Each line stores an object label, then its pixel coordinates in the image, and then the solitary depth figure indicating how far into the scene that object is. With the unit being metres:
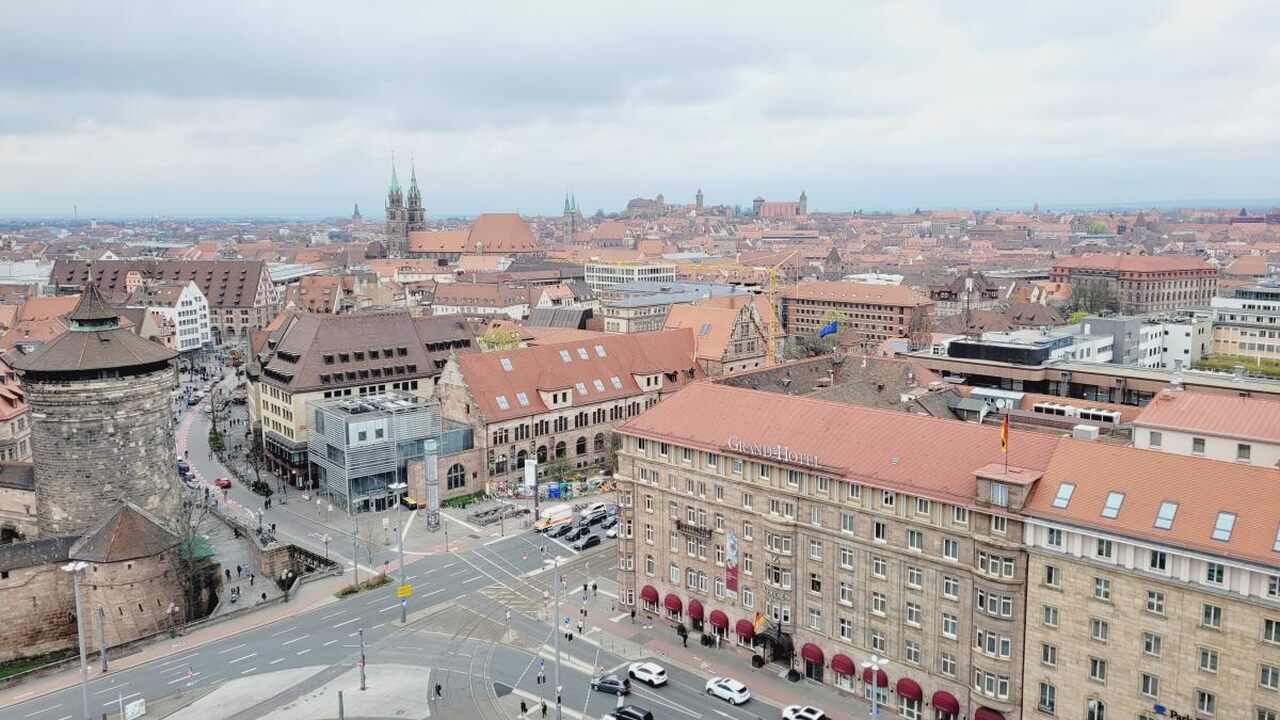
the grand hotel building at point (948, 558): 48.56
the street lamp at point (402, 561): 74.75
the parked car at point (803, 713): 58.50
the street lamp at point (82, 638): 57.29
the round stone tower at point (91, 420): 77.69
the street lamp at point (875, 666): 52.44
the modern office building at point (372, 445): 100.31
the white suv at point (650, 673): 64.19
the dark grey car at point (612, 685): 62.81
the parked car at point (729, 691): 61.56
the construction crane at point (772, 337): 143.12
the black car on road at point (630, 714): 59.19
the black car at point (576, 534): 92.31
